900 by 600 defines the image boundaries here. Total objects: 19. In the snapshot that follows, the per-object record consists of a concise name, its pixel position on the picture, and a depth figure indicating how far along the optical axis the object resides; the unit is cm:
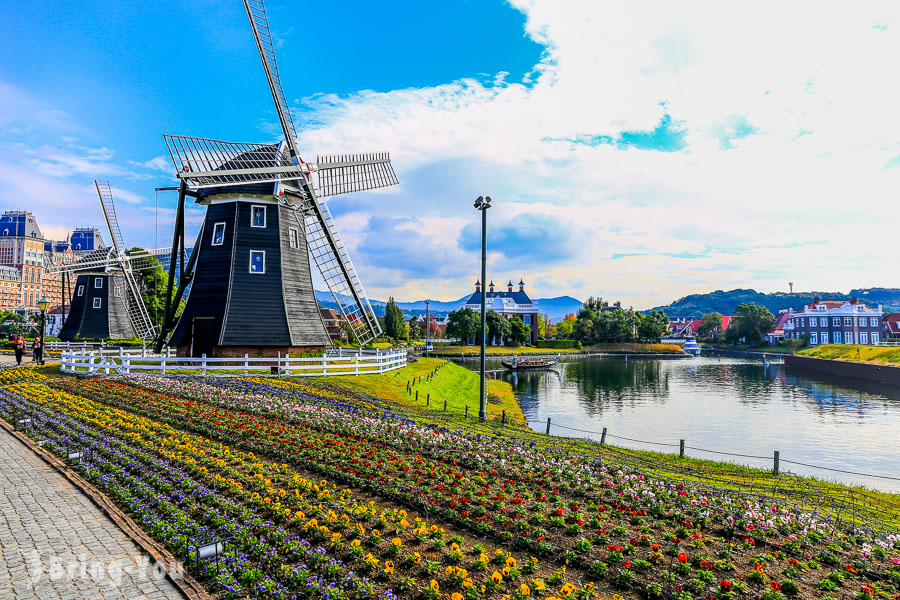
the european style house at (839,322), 10638
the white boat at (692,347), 12273
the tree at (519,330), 11519
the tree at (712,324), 14838
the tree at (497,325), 10794
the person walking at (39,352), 3097
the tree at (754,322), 11862
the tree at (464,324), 10488
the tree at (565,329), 14854
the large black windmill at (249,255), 2689
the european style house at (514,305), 13162
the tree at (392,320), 9969
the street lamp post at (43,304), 2999
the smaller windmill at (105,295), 5338
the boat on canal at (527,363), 7262
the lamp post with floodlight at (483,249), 1903
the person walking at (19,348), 3098
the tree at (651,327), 12044
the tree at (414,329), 13838
